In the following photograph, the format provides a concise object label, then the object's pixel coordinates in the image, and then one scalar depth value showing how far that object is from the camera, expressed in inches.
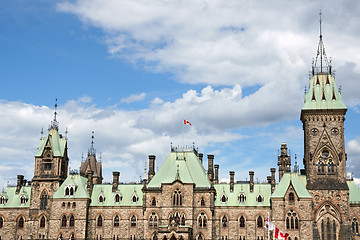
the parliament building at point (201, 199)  3535.9
